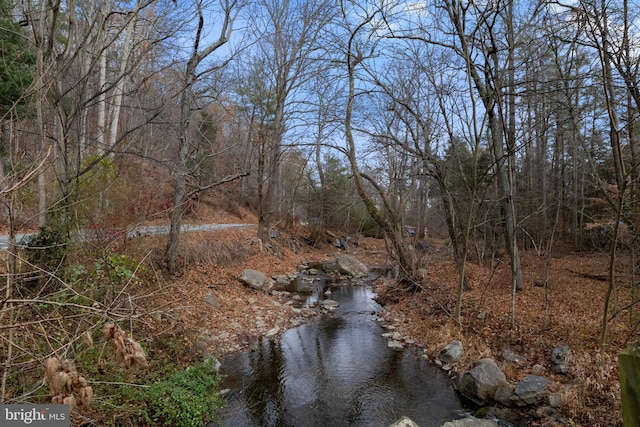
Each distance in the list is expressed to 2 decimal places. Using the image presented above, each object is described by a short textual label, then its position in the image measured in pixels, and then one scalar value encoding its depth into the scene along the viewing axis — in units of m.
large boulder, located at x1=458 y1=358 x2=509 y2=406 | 4.87
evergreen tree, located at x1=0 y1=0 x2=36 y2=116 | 5.39
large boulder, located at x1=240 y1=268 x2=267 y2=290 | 10.30
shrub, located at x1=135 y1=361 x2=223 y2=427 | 3.94
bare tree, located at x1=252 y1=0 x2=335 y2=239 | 13.00
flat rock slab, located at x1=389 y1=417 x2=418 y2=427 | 3.91
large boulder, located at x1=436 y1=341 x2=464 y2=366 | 6.04
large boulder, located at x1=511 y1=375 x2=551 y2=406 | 4.57
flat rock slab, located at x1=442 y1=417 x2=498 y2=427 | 4.06
